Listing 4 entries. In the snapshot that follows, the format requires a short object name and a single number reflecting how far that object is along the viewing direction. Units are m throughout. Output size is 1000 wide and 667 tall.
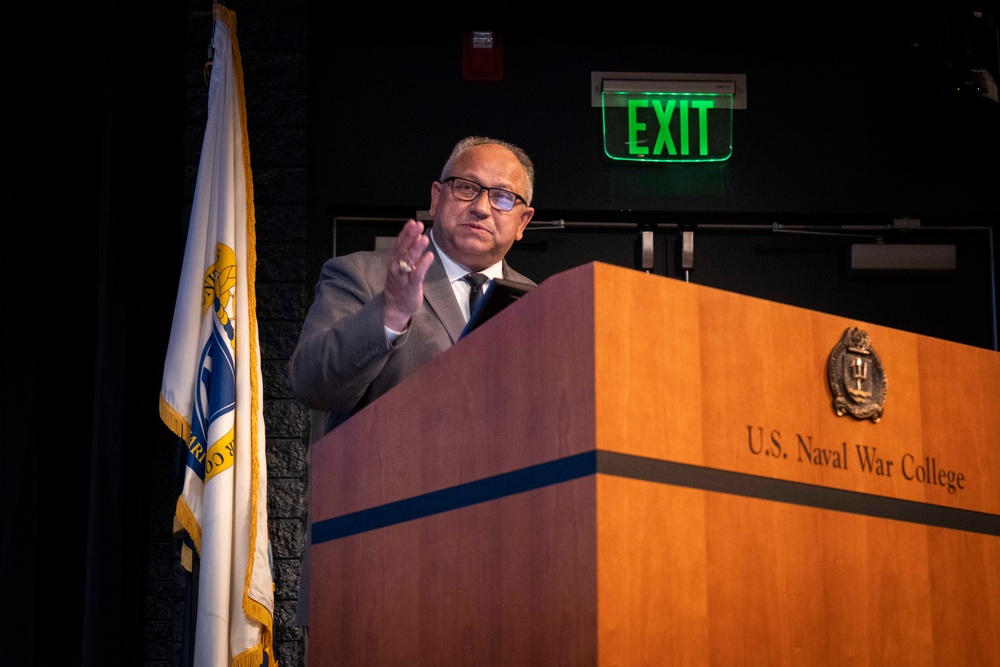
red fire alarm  4.29
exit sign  4.30
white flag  3.27
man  1.91
